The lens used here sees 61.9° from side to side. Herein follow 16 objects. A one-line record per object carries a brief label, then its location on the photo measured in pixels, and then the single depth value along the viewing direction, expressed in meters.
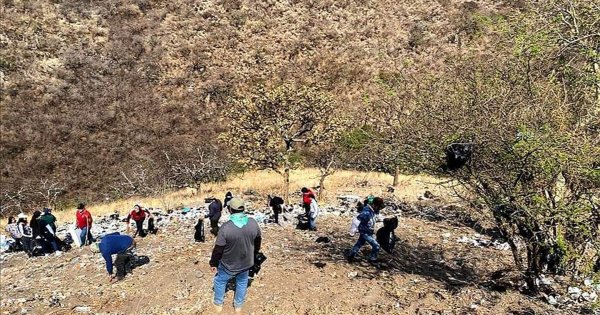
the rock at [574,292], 8.94
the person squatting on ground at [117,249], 9.66
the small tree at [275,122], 18.83
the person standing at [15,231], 13.53
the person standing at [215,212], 12.66
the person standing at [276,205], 14.35
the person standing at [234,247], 6.41
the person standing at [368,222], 9.82
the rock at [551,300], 8.75
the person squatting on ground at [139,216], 13.34
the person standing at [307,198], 13.44
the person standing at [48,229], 12.82
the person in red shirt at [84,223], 13.20
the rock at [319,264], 10.21
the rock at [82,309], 8.96
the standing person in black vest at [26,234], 13.41
